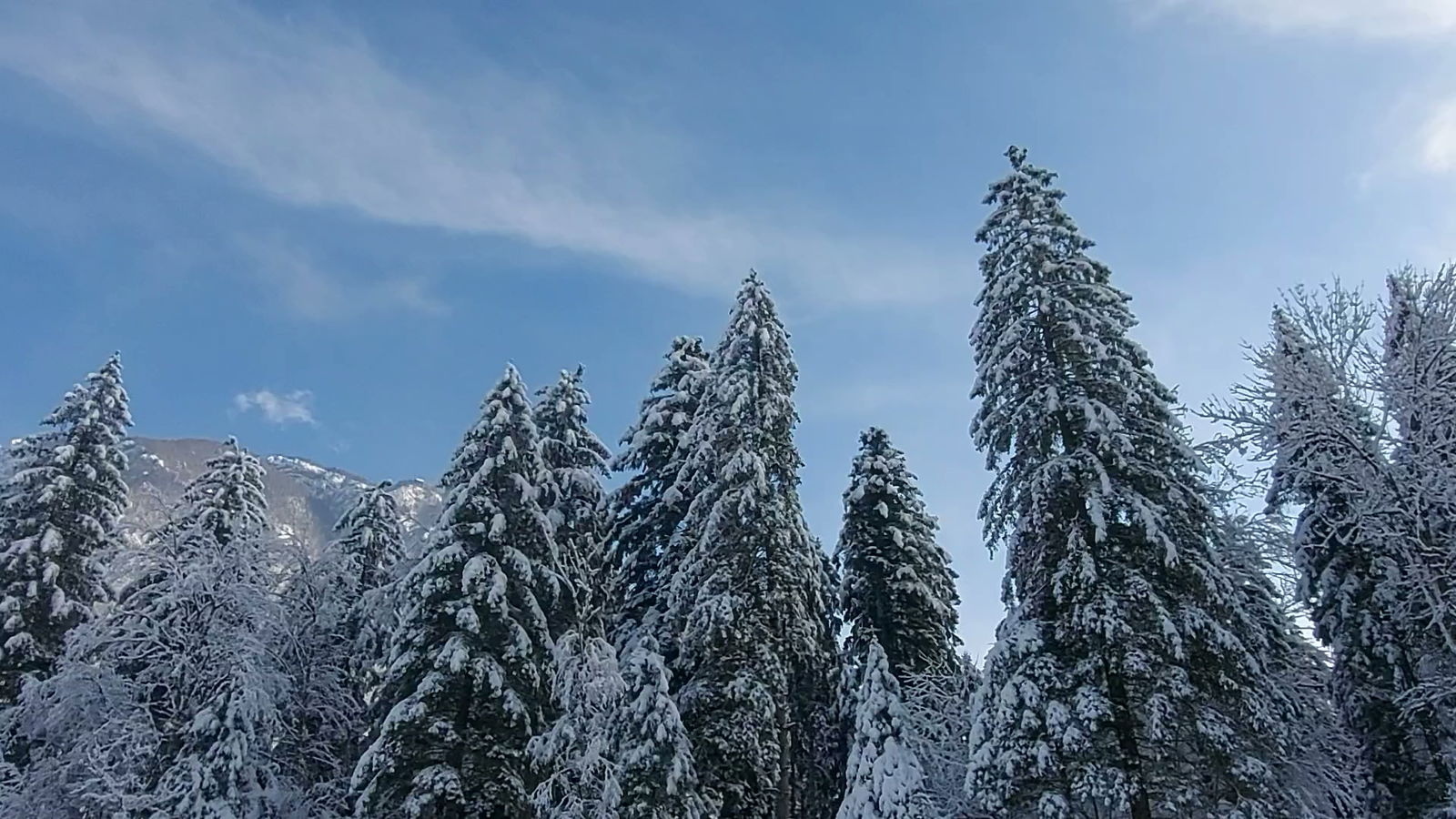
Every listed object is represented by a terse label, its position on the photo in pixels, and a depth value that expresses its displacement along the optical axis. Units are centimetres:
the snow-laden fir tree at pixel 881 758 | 1773
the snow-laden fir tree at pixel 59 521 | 2644
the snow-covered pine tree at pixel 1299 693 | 1655
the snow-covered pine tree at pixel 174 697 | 1939
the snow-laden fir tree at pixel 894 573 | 2744
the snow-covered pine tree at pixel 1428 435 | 1495
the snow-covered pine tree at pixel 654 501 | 2558
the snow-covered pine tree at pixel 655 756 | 1981
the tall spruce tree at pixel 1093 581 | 1557
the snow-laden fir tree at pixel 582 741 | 1966
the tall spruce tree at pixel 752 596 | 2173
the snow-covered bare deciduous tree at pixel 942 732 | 1830
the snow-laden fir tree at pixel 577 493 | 2466
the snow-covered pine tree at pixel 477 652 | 1942
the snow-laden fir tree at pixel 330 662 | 2325
